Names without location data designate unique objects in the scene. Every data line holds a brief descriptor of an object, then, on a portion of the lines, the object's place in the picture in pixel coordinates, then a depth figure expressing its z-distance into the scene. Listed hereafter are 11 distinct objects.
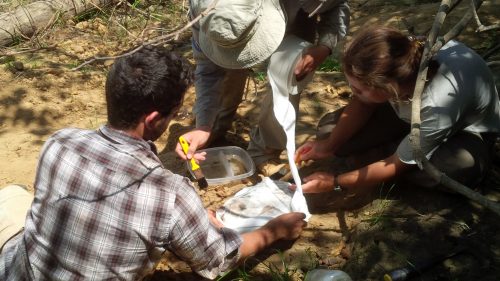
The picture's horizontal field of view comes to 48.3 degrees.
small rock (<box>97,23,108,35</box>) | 5.29
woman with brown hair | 2.41
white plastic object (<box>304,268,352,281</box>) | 2.26
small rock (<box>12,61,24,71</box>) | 4.48
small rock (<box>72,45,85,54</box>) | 4.90
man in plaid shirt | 1.85
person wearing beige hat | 2.34
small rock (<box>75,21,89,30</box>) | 5.36
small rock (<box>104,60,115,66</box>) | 4.70
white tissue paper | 2.68
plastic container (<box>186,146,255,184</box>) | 3.34
